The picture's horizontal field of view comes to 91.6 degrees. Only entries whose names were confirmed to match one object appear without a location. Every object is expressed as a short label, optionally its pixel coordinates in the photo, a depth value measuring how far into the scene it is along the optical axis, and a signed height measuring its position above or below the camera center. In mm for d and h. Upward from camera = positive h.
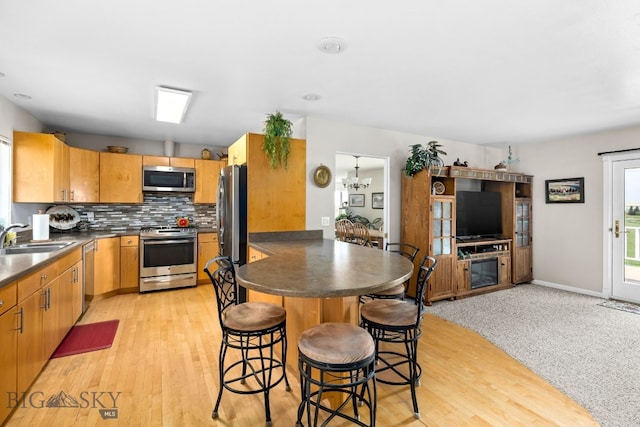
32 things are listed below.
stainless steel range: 4523 -700
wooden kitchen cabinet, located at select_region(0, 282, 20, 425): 1737 -762
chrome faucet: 2561 -194
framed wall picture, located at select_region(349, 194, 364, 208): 9401 +387
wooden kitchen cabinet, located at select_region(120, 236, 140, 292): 4473 -742
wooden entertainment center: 4254 -337
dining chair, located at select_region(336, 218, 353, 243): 6152 -374
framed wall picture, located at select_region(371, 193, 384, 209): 8711 +360
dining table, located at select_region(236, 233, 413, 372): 1492 -347
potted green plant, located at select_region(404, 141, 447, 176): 4203 +729
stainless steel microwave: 4825 +532
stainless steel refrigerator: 3287 -17
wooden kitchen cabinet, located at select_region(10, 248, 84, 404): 1911 -781
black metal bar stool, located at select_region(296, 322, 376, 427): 1443 -665
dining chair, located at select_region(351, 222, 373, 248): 5625 -384
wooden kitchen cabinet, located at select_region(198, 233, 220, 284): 4969 -606
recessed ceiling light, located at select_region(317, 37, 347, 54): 2080 +1155
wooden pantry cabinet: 3379 +280
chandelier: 7154 +715
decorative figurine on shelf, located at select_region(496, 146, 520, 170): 5332 +904
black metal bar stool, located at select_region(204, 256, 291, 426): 1804 -645
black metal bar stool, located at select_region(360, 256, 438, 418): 1919 -662
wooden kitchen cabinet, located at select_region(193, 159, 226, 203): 5227 +545
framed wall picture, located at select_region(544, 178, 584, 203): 4793 +373
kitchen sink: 2789 -340
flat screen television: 4828 -13
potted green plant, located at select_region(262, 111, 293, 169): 3334 +798
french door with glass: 4277 -228
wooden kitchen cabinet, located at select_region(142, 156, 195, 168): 4859 +818
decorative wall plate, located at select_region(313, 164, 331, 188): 3789 +451
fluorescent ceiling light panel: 2943 +1128
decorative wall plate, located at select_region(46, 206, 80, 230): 4395 -77
